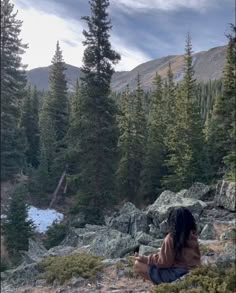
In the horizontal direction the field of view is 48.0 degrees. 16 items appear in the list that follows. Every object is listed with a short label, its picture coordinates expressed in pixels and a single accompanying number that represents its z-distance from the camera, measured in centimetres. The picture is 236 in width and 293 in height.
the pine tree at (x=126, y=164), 1856
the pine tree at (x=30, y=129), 2568
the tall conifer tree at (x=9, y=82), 1770
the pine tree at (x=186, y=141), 1631
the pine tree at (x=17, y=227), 1309
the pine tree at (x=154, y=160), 1868
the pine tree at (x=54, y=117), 2222
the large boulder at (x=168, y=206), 975
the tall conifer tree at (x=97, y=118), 1441
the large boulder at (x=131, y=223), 989
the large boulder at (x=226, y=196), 1078
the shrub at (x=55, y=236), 1317
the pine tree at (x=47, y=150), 2104
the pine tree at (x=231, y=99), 1249
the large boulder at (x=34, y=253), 866
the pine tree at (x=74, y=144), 1473
